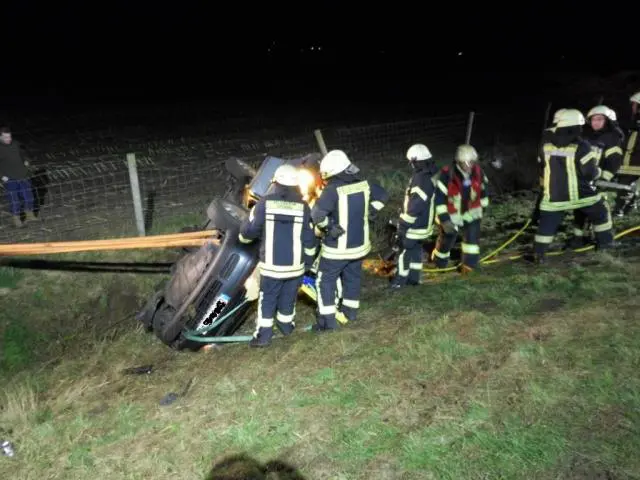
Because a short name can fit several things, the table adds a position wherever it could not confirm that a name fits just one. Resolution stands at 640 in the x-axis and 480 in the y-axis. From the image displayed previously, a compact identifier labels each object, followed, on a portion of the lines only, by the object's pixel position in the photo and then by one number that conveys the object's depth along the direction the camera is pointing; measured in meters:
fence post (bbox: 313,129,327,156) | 7.78
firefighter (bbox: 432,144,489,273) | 6.50
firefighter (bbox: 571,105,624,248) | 7.27
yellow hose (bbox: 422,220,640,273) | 7.13
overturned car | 5.09
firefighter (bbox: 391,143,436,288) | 6.05
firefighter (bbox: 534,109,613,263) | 6.27
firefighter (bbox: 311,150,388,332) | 5.12
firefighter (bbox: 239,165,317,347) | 4.82
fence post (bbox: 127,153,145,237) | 6.79
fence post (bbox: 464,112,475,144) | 10.23
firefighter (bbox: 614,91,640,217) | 7.98
